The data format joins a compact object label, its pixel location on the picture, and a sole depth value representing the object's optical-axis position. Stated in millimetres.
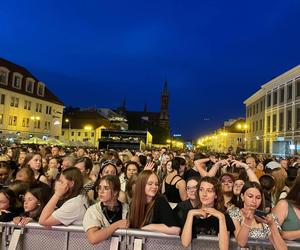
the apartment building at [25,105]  36505
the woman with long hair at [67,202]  3052
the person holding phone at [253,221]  2707
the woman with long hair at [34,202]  3361
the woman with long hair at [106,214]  2863
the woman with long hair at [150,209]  2903
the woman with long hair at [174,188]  4947
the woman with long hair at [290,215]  2831
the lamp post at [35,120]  40941
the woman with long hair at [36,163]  5451
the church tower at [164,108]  115913
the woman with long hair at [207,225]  2705
